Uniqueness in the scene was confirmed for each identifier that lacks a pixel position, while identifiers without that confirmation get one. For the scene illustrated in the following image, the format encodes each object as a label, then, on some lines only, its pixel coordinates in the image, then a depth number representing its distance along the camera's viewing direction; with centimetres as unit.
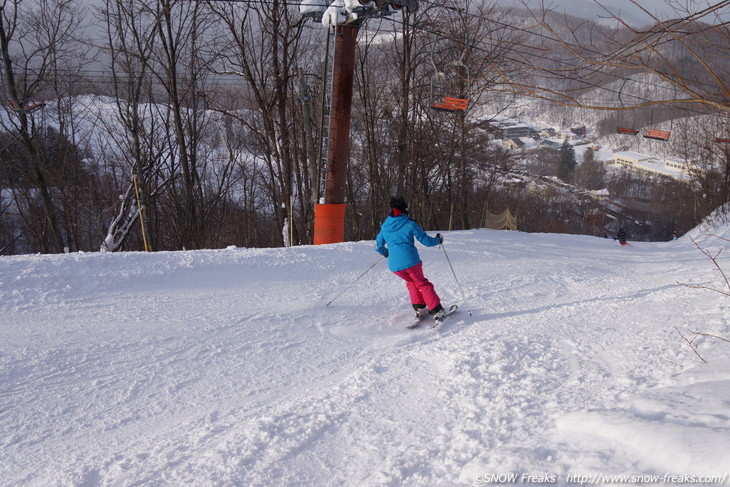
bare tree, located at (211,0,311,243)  1517
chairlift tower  926
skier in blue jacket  555
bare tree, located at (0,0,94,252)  1551
